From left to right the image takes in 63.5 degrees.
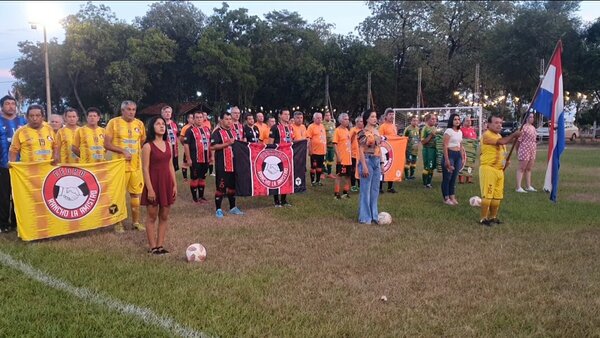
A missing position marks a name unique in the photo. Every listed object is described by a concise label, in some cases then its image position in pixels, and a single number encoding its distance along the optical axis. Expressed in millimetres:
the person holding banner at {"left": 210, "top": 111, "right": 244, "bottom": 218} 8469
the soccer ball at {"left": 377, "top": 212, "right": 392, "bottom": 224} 7832
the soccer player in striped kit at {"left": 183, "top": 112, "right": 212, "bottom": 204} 9984
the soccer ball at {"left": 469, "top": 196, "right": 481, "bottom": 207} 9453
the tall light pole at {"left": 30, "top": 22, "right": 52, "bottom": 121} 32516
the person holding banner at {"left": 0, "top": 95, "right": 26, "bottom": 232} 7105
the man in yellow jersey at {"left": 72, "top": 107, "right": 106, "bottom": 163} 7648
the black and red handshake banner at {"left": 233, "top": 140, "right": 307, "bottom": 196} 8844
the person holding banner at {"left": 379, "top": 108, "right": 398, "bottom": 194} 11312
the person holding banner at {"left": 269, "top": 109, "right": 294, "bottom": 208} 10982
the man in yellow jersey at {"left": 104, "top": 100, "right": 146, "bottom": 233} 7254
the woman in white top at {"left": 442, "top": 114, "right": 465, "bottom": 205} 9484
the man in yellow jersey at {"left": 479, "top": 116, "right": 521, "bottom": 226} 7629
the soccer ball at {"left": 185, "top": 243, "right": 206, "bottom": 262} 5711
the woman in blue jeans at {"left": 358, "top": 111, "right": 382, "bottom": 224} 7852
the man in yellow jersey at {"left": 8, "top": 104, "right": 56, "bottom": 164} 6879
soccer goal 22969
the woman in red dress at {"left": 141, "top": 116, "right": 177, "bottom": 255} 5750
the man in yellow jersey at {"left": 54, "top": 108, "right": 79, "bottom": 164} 7805
